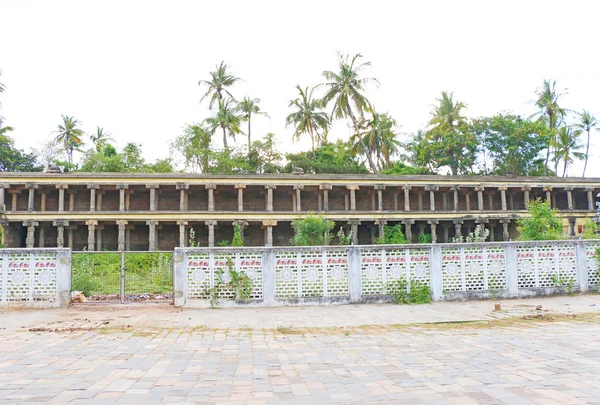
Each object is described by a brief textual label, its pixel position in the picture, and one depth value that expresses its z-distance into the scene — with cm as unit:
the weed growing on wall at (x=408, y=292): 1052
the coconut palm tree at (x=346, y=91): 4059
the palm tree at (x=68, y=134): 5294
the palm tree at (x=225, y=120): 4475
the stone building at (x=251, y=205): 2745
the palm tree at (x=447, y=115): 4607
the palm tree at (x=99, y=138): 5641
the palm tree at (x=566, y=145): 4622
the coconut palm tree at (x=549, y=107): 4741
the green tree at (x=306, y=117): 4522
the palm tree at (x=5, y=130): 4004
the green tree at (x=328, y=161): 4350
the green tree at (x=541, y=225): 1555
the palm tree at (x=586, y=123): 4794
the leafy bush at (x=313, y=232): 2261
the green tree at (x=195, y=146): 4172
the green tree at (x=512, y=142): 4116
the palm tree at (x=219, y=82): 4688
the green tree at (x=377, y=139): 4509
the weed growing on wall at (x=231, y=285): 1012
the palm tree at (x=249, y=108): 4804
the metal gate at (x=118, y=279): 1130
